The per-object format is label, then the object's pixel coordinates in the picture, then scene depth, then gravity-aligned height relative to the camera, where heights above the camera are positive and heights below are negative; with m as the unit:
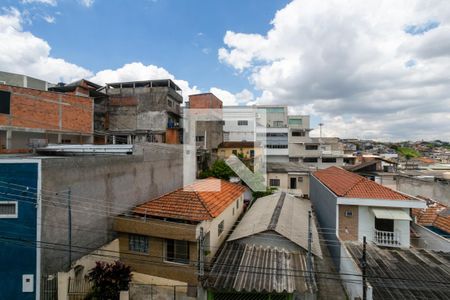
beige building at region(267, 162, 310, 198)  29.77 -3.14
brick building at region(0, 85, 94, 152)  21.41 +3.19
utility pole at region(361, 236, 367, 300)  8.25 -4.39
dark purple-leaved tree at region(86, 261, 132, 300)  9.62 -4.94
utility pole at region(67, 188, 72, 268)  9.71 -2.39
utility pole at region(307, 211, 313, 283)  9.71 -4.27
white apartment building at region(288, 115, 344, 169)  38.72 +0.16
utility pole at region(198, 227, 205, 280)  9.27 -4.30
